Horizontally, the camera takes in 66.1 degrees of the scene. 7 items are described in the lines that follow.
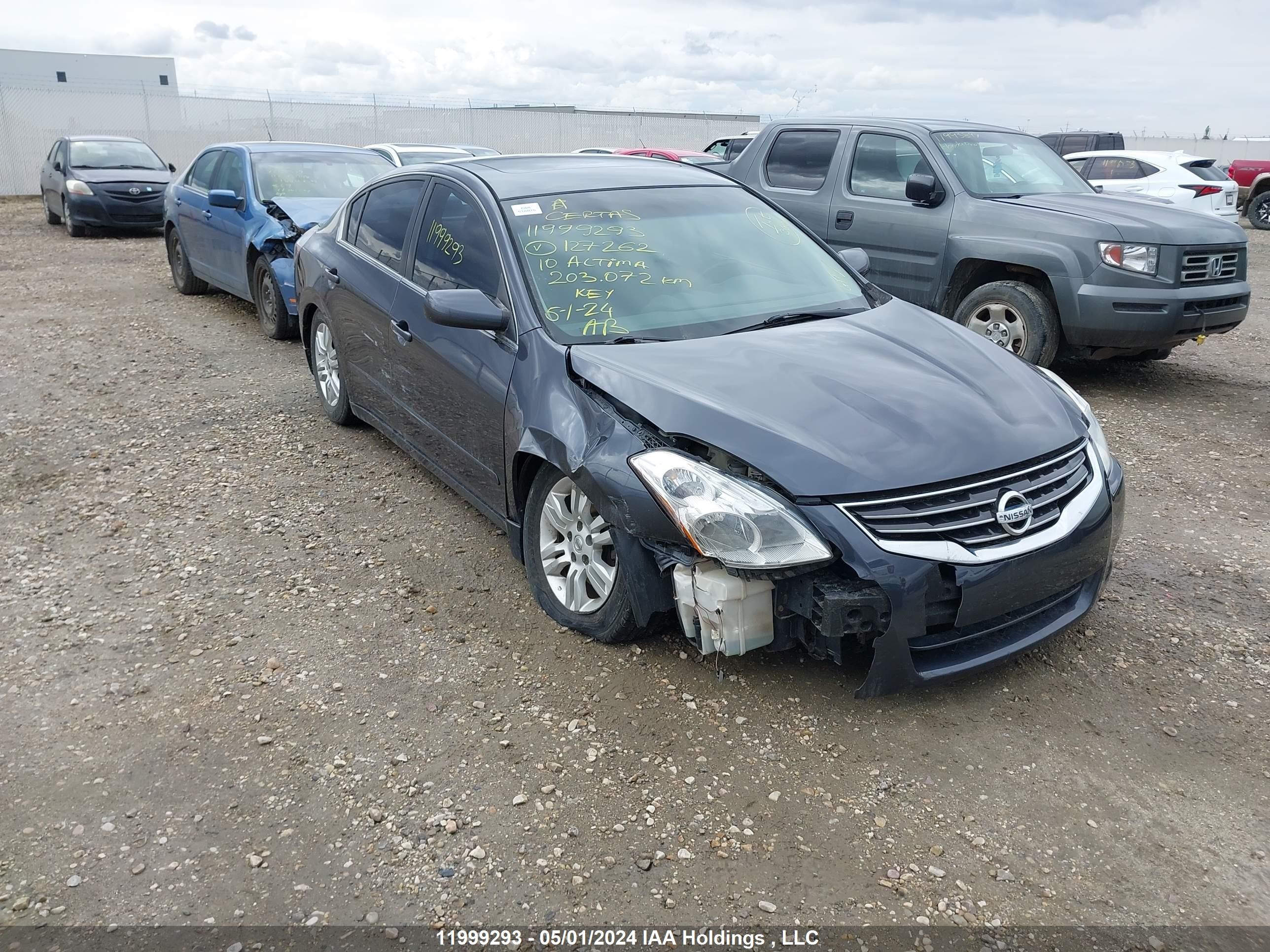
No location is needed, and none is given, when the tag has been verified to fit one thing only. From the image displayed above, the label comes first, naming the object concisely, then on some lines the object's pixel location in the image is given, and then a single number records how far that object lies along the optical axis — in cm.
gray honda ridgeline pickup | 660
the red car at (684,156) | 1423
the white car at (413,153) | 1276
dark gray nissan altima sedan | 288
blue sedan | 799
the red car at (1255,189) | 1980
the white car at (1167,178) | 1452
